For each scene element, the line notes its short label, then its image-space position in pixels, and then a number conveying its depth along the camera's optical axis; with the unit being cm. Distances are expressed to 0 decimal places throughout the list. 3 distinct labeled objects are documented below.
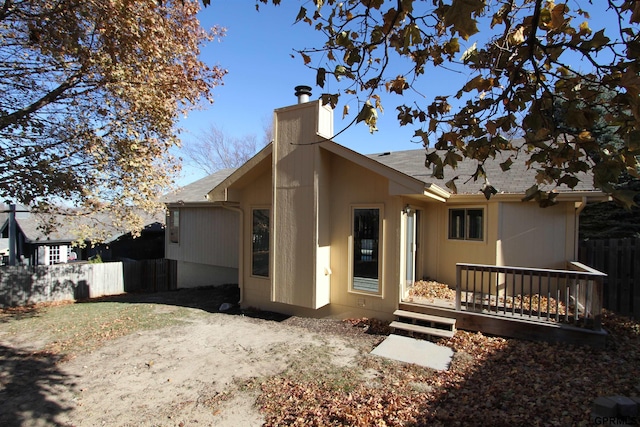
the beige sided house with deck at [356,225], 755
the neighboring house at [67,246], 2009
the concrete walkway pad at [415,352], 552
